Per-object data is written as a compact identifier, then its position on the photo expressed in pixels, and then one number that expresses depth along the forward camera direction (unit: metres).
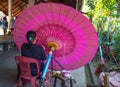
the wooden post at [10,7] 5.35
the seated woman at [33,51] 1.68
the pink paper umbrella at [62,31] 1.60
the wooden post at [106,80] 1.57
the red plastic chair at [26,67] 1.67
